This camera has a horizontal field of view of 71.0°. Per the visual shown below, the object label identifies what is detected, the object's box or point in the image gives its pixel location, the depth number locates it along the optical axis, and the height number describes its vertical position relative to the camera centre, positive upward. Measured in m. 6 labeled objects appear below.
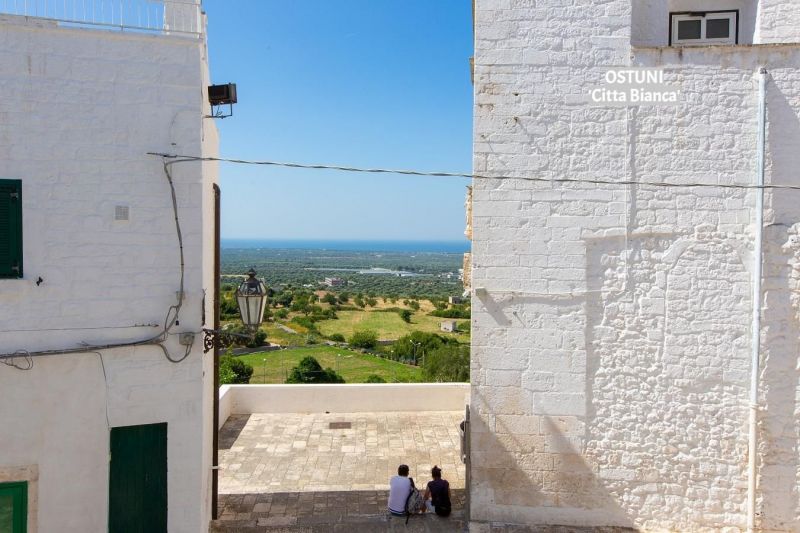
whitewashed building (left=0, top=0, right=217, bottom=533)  5.64 -0.38
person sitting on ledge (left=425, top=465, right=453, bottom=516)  7.25 -3.28
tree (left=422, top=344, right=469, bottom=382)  17.62 -4.12
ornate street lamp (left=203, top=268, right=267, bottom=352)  6.32 -0.73
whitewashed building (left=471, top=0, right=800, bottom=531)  6.72 -0.40
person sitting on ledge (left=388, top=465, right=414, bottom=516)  7.15 -3.19
